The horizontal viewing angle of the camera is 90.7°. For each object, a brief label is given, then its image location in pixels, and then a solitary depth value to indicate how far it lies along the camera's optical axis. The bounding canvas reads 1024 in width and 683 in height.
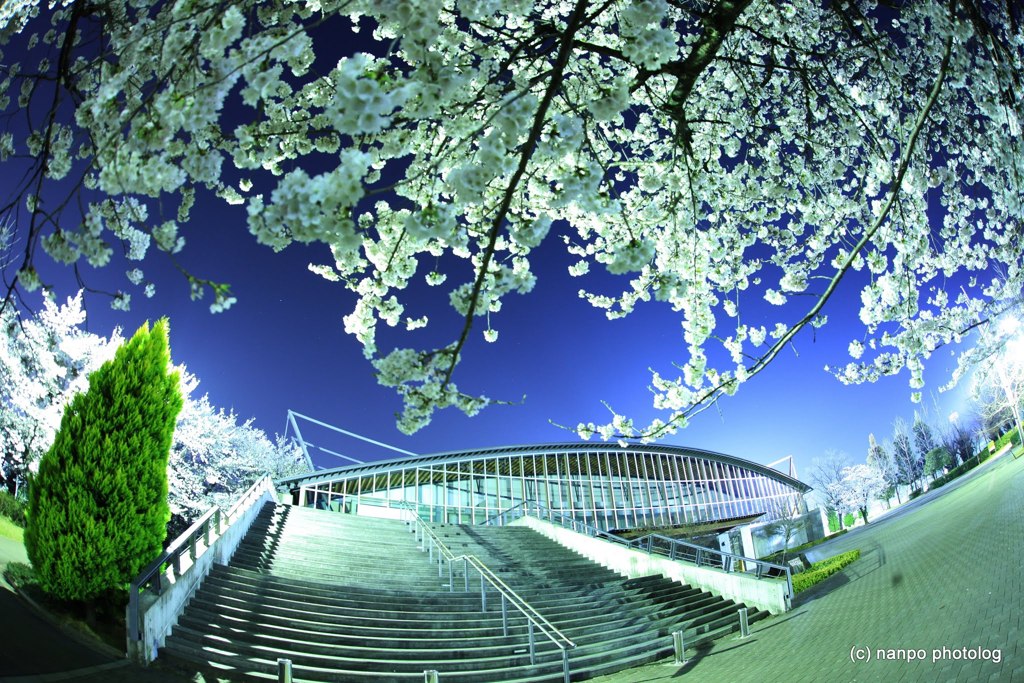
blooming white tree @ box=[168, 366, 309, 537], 20.16
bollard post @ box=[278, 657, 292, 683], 5.75
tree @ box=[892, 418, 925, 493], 28.11
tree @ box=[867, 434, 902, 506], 31.74
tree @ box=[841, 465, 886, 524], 33.84
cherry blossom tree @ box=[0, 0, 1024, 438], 2.04
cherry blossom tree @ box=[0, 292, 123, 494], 13.71
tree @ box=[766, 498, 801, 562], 16.15
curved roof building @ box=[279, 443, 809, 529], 25.22
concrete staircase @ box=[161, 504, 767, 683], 6.79
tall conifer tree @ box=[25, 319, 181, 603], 7.55
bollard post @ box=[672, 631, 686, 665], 7.79
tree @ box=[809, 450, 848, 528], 37.19
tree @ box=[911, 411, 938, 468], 39.79
